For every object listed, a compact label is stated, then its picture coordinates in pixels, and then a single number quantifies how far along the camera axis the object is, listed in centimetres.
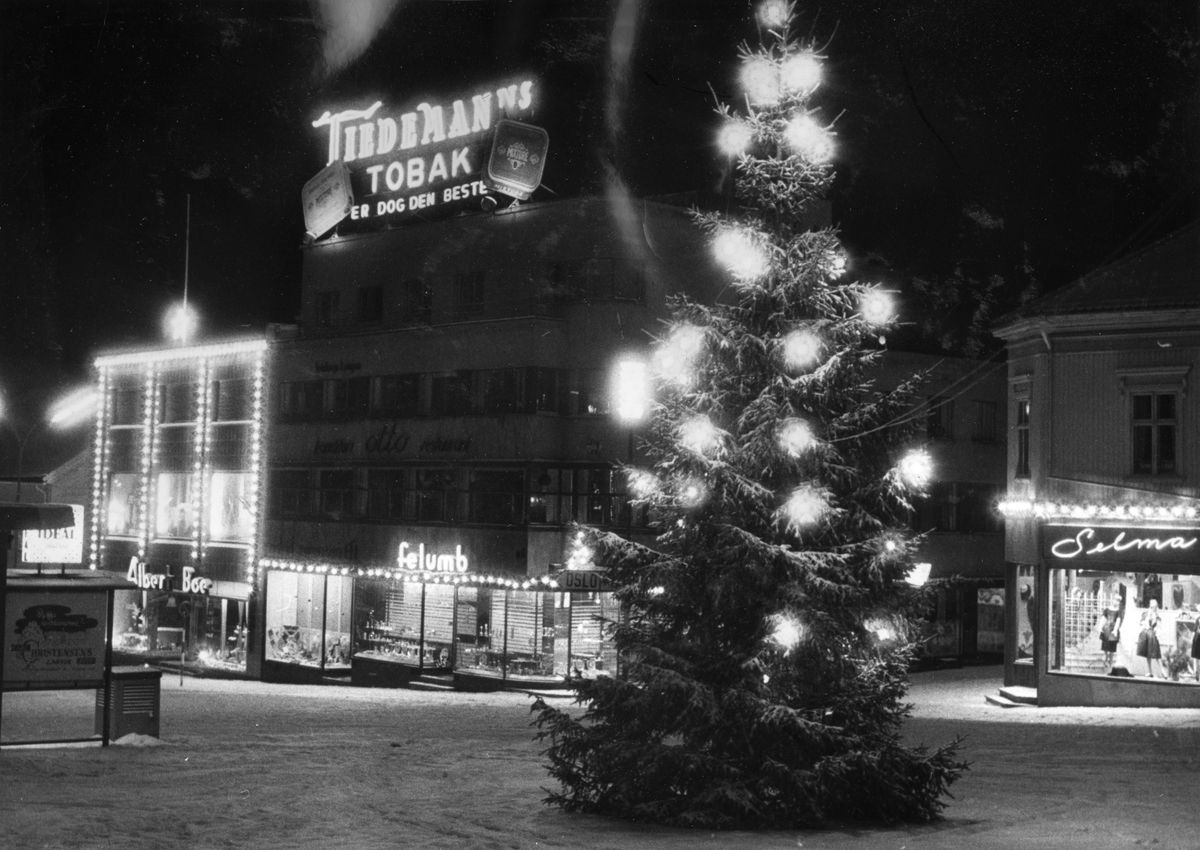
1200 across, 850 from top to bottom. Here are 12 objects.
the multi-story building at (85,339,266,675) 5147
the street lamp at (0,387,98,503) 6266
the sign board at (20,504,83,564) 4569
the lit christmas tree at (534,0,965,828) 1404
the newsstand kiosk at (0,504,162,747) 1917
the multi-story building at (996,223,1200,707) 2962
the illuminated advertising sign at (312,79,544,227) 4447
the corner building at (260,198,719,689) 4094
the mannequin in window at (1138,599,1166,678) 2969
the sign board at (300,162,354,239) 4972
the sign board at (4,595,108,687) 1920
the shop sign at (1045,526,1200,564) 2936
